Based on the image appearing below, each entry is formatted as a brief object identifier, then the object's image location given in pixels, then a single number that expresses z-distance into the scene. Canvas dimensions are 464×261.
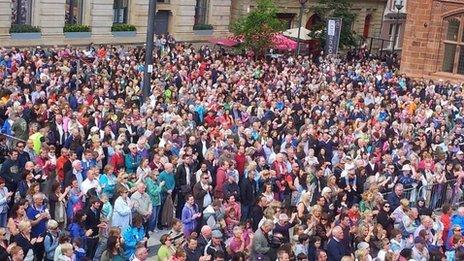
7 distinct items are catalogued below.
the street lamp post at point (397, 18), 50.85
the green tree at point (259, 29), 38.91
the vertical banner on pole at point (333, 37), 38.04
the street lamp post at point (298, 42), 39.75
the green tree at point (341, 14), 47.78
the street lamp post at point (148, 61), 23.14
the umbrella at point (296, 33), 43.28
